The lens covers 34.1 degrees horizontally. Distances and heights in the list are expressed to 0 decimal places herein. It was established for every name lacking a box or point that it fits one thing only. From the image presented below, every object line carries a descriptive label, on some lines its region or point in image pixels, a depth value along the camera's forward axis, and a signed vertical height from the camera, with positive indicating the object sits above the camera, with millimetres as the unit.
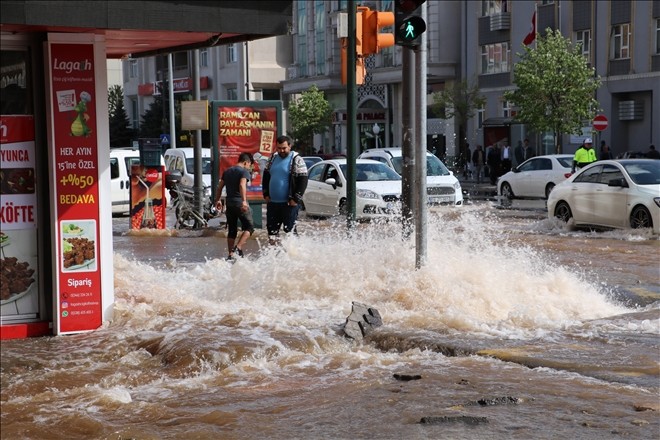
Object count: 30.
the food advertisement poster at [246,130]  21203 +414
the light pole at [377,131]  63278 +1075
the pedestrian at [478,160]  51219 -554
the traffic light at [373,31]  14281 +1581
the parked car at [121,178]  27422 -655
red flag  50562 +5271
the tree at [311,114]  65312 +2212
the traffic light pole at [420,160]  11391 -114
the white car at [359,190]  23609 -912
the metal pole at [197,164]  22391 -267
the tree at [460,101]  53906 +2413
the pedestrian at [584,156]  29188 -225
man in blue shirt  15078 -524
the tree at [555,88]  42844 +2402
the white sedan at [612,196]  19266 -905
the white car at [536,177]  32062 -869
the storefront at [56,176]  9031 -203
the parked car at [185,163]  28438 -319
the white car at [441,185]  25312 -860
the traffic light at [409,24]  11195 +1311
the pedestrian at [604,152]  43594 -183
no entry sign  40062 +917
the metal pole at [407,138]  12836 +137
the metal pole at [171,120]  44812 +1320
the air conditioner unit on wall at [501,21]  53938 +6410
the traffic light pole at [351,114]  15227 +536
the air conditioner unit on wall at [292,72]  73312 +5422
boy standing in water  15219 -753
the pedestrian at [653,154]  40812 -263
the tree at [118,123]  79062 +2146
